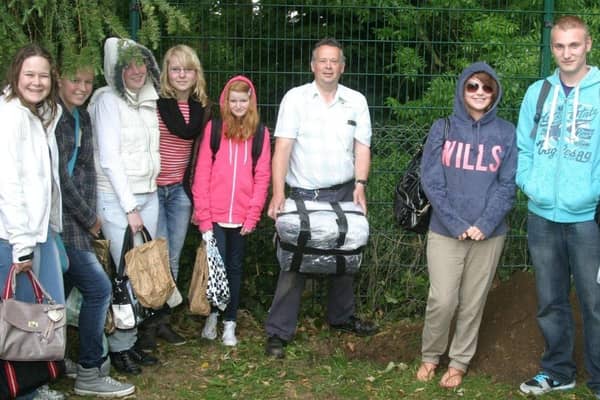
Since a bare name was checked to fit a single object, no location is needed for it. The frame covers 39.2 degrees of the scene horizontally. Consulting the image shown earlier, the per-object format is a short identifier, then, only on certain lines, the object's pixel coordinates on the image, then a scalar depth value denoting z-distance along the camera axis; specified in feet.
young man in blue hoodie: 16.42
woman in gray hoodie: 17.17
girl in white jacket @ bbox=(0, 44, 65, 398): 14.82
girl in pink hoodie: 19.43
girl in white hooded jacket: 17.69
